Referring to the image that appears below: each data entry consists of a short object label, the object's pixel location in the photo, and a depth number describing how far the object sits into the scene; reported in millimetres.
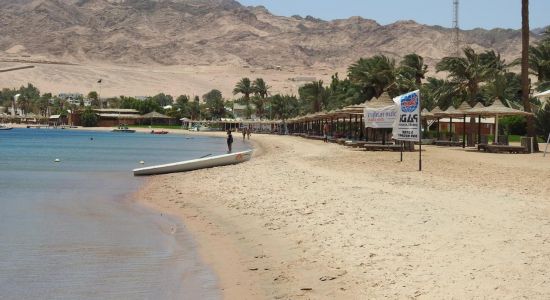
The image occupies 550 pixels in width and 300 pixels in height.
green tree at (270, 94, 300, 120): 128625
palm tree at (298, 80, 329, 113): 96062
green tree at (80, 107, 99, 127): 152625
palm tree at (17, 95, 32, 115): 189250
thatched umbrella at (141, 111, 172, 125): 148000
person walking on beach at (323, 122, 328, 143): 55725
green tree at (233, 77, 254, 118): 143250
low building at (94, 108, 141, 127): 150500
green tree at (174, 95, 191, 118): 155875
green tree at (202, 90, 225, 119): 150875
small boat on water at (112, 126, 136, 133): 126500
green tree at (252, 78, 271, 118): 139375
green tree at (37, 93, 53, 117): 179250
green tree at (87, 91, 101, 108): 190375
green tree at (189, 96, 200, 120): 153875
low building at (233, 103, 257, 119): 166350
